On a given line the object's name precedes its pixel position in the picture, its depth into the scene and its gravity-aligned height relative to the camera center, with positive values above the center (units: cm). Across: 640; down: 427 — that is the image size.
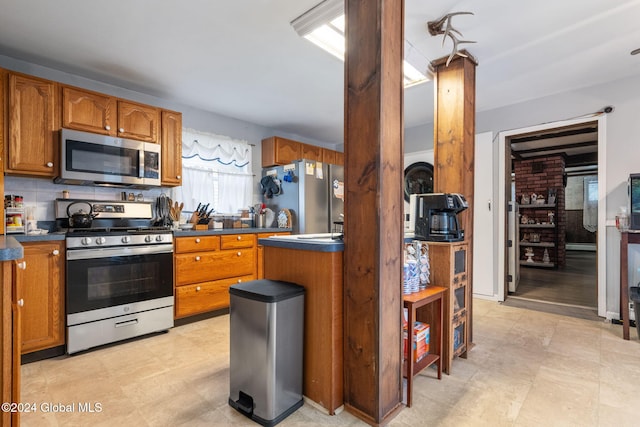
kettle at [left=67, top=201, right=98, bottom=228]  265 -5
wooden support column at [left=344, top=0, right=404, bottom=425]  149 +2
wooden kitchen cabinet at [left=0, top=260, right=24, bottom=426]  110 -49
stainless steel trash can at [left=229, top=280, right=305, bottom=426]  151 -69
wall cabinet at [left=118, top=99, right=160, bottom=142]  289 +90
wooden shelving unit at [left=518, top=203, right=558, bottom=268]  624 -40
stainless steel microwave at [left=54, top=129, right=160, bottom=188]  257 +48
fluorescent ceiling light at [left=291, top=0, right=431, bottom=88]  196 +128
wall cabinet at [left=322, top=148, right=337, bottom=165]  490 +93
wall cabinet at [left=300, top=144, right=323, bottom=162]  461 +94
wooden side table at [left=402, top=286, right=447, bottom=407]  170 -71
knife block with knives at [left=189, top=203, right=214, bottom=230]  339 -5
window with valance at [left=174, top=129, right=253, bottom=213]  371 +53
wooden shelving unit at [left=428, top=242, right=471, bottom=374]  203 -52
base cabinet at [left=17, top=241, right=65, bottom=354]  221 -61
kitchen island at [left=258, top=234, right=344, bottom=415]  159 -56
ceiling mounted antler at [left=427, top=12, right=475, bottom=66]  202 +129
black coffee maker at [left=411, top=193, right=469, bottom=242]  208 -2
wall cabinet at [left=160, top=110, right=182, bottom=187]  317 +69
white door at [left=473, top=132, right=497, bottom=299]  379 -10
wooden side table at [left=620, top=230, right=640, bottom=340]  259 -37
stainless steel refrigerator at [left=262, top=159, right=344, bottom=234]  393 +25
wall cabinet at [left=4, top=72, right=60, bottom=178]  235 +68
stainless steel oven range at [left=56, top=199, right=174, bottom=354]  238 -55
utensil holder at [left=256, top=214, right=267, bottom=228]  401 -10
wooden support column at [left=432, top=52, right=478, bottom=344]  236 +63
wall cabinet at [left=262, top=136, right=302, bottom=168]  426 +88
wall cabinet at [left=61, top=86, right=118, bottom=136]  260 +90
